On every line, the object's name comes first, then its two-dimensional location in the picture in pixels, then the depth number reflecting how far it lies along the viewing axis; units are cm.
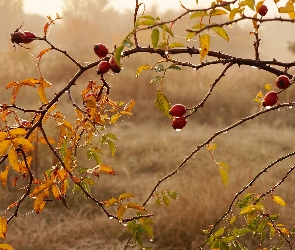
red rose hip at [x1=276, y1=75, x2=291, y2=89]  142
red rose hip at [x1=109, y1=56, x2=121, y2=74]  138
